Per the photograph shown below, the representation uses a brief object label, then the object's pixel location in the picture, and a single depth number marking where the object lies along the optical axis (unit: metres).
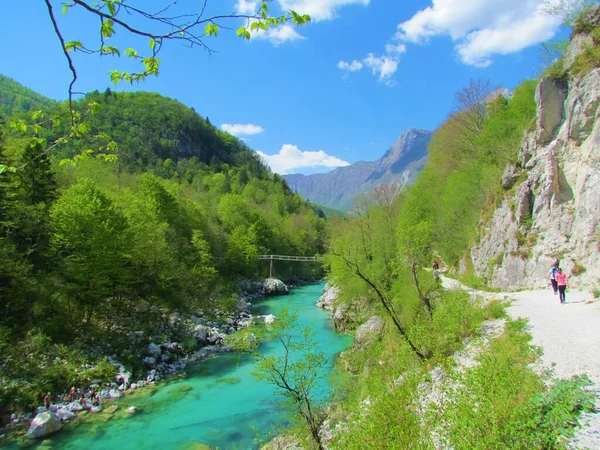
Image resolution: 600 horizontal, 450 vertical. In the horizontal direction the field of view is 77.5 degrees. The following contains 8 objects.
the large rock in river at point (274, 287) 47.62
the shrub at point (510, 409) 4.75
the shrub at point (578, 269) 14.00
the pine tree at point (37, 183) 21.69
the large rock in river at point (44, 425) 12.34
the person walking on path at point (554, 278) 13.89
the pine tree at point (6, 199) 17.60
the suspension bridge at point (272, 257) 54.06
